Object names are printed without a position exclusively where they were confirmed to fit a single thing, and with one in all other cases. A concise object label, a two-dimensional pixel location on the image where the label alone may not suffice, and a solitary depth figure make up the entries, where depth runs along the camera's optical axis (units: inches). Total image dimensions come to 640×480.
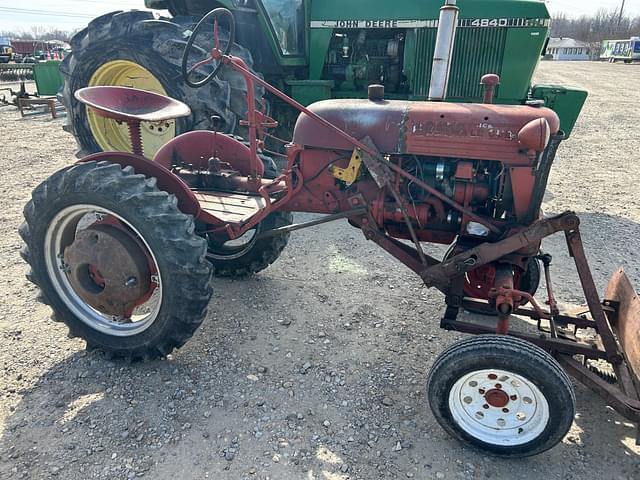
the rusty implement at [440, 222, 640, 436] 88.3
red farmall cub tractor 87.4
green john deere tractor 186.5
